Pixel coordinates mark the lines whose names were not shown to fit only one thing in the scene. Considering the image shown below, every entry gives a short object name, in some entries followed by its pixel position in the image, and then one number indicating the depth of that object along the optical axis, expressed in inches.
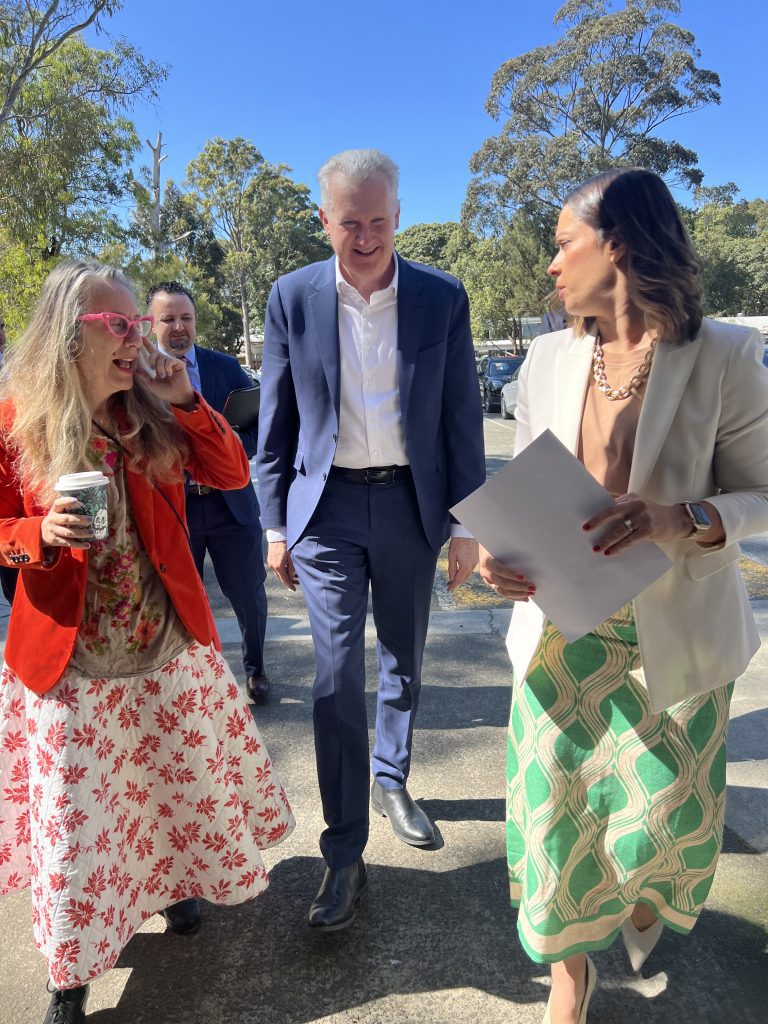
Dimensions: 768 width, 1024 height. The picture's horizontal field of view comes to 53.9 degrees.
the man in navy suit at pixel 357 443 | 96.3
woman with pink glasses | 75.1
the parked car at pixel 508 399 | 808.3
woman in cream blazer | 67.3
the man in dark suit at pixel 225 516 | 147.2
